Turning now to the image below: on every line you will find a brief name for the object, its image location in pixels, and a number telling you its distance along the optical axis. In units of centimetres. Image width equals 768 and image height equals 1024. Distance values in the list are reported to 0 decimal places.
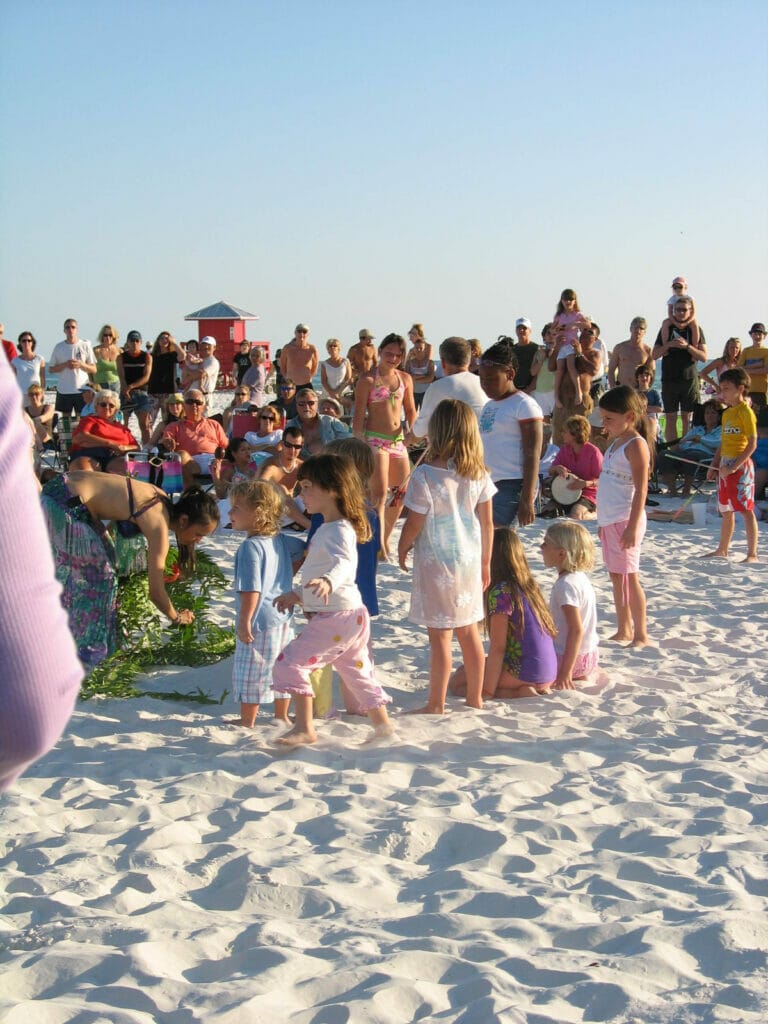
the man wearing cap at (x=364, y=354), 1168
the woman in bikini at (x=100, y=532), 543
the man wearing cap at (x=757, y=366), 1327
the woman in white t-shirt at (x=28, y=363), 1412
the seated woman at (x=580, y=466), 1059
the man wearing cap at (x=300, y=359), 1420
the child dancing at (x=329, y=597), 475
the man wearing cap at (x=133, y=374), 1417
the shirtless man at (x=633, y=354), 1320
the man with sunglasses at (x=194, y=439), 1124
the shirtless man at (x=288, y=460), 962
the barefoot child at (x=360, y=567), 525
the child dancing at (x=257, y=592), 502
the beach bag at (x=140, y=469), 1070
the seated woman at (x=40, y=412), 1345
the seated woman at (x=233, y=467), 1082
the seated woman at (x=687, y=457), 1205
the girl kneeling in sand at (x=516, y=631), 552
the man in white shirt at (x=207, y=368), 1534
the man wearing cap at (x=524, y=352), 1388
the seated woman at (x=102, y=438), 983
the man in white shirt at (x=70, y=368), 1409
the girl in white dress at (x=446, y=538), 520
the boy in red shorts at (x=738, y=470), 909
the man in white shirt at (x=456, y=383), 725
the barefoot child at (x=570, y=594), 564
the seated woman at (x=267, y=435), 1117
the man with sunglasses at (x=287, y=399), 1304
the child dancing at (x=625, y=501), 642
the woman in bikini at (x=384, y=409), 879
